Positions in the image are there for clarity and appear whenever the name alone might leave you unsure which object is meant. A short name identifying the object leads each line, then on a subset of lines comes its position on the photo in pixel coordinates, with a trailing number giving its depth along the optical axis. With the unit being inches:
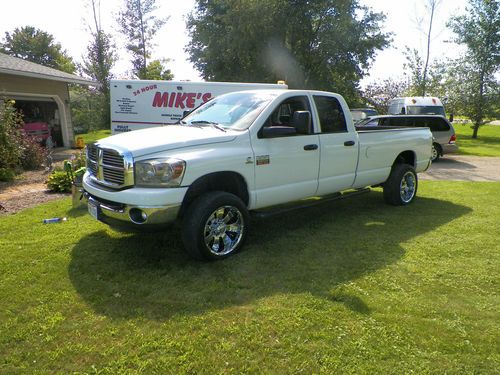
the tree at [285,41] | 954.7
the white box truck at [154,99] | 481.1
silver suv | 541.0
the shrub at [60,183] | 317.4
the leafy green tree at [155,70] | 1418.6
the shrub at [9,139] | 383.9
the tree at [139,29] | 1307.8
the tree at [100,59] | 1230.3
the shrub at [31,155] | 435.4
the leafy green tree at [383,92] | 1347.2
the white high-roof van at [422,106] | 681.6
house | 535.5
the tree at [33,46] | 2084.2
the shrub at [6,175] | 367.2
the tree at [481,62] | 1018.7
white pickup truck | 154.5
